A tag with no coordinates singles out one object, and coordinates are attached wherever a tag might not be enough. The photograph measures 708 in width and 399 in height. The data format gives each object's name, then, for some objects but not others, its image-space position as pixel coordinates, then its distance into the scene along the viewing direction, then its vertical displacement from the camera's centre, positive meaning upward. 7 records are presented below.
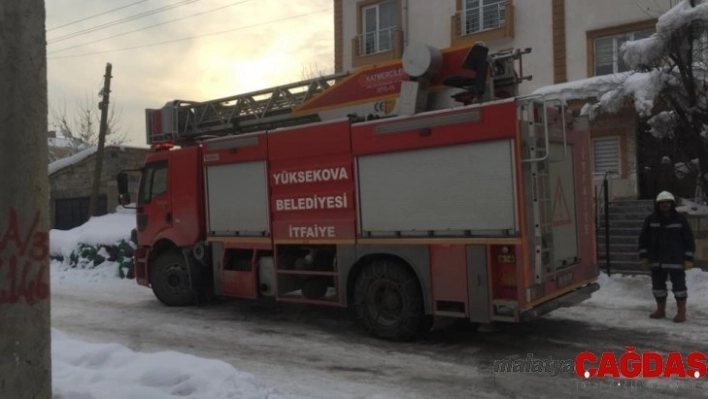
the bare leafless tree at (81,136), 41.94 +5.37
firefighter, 7.87 -0.78
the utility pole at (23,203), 3.22 +0.06
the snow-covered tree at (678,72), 10.89 +2.27
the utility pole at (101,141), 20.53 +2.42
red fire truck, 6.31 +0.04
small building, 22.84 +1.32
